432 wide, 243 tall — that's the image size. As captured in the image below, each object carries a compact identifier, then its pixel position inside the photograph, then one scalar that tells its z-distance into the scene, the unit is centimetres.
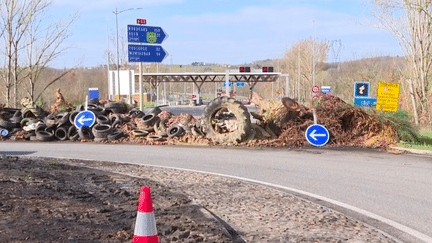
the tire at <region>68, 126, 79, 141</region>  1730
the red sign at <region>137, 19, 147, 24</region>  2204
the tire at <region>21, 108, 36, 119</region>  1862
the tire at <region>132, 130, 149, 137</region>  1700
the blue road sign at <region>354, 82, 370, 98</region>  1681
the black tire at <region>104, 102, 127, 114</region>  1991
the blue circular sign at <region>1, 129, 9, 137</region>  1795
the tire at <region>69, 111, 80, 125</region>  1775
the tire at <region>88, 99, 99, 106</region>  2060
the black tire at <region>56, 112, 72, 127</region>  1766
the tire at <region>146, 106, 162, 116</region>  2034
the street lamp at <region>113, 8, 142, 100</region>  3928
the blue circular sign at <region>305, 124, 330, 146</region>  1495
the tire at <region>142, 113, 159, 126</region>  1741
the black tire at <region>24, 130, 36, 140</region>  1775
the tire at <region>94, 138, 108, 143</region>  1697
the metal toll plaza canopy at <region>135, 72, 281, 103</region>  6856
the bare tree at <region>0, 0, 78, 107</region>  2619
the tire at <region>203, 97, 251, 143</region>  1549
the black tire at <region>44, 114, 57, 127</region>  1766
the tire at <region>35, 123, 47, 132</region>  1755
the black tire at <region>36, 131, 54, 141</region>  1731
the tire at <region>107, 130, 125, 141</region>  1689
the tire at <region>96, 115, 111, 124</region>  1772
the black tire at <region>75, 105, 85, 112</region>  1881
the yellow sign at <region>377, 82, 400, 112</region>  1496
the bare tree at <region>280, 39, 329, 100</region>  6962
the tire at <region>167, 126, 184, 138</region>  1638
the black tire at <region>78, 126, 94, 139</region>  1718
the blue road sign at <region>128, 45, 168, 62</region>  2194
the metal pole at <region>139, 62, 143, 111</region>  2176
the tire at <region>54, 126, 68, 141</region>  1747
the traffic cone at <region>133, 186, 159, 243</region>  354
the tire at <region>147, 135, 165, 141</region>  1650
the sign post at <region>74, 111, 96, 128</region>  1722
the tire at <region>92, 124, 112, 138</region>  1698
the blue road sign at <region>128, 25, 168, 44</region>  2175
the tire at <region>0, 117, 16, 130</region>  1812
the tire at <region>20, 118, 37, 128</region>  1816
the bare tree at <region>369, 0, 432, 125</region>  2139
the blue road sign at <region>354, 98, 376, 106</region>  1584
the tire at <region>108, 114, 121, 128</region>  1791
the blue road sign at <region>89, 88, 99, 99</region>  4169
